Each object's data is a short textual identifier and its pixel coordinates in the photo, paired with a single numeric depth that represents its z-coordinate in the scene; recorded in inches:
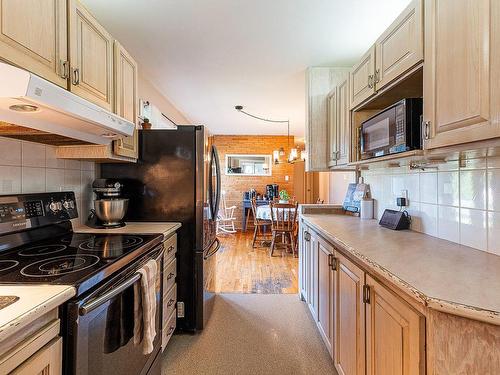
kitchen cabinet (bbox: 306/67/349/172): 108.3
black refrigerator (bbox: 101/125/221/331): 83.4
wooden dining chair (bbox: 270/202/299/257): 166.8
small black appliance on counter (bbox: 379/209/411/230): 69.4
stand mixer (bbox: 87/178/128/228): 72.1
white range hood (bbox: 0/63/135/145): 34.3
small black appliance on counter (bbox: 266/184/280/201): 256.8
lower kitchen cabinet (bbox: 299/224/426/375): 33.5
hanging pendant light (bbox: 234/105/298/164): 175.9
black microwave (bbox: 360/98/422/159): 52.1
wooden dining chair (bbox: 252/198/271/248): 194.6
